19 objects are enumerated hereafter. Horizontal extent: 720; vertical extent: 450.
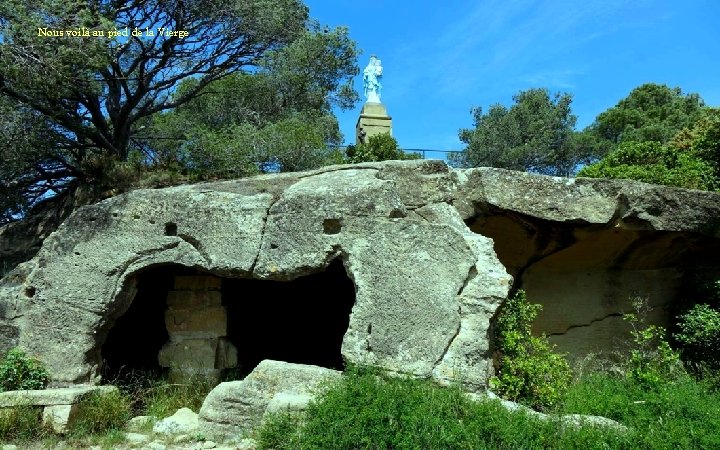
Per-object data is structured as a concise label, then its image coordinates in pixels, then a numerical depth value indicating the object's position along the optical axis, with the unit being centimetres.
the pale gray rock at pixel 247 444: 469
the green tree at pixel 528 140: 2233
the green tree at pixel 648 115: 2139
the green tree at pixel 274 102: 1268
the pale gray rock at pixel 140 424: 545
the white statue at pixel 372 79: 1816
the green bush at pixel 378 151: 1304
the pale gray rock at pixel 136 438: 508
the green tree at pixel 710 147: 998
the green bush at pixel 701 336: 727
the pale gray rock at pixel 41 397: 510
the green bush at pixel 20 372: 577
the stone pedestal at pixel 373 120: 1798
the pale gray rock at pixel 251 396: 512
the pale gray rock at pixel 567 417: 434
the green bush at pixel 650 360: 577
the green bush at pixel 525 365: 567
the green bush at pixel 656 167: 948
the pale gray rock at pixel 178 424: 529
